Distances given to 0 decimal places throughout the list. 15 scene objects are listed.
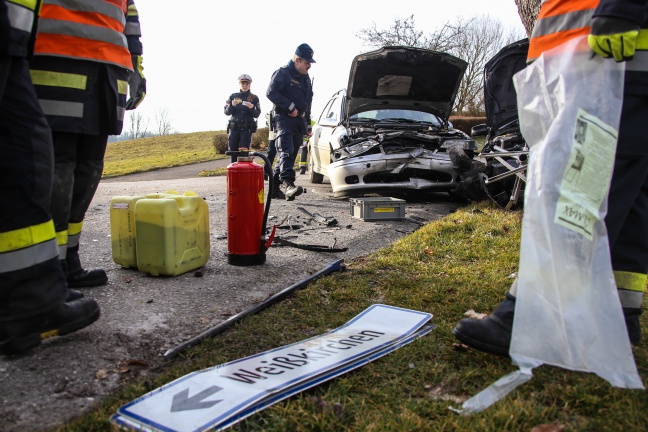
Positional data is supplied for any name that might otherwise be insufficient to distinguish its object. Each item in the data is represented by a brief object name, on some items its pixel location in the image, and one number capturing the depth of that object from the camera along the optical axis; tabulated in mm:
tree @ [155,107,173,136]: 66125
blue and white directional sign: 1584
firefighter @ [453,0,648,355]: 1807
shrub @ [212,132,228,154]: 23031
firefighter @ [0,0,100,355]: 1857
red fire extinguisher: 3566
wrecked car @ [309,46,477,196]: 6637
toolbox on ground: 5570
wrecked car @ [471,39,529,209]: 5777
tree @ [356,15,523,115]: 28312
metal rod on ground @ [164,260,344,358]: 2164
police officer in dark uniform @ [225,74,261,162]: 10148
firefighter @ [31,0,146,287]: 2375
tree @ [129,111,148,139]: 62594
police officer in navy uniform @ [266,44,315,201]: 6986
